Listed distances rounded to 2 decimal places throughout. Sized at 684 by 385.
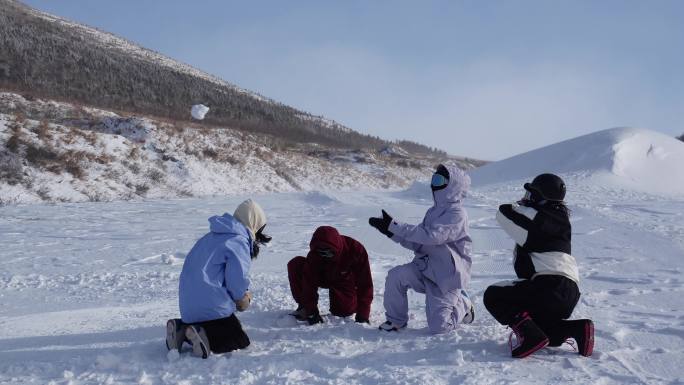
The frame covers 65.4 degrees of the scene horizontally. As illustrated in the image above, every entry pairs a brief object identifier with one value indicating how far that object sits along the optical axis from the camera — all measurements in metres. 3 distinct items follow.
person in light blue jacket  3.58
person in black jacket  3.41
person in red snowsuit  4.38
